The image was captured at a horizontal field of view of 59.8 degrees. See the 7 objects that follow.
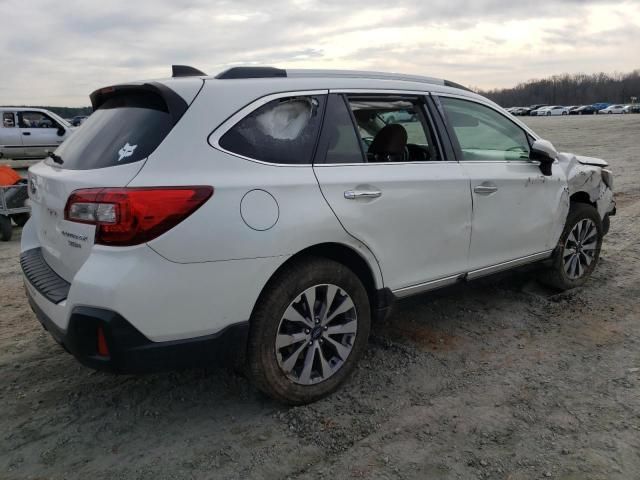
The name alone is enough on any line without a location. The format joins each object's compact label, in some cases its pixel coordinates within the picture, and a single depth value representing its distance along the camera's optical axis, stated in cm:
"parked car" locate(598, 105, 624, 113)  7481
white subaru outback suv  246
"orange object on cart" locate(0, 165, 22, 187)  748
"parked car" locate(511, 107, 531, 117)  8761
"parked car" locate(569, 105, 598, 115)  7862
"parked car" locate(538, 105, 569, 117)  8125
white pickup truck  1714
